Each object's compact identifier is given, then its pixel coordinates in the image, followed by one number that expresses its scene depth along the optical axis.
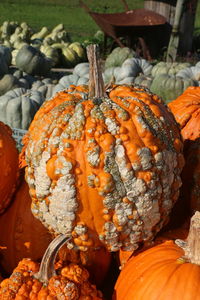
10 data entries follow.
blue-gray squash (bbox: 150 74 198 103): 5.29
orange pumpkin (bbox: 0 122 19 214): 1.71
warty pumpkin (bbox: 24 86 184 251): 1.41
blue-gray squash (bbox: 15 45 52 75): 7.48
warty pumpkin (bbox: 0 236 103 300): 1.41
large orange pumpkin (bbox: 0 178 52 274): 1.78
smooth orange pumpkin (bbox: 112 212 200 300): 1.36
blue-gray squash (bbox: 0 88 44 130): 4.88
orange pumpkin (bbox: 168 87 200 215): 1.75
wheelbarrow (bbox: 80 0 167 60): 9.29
